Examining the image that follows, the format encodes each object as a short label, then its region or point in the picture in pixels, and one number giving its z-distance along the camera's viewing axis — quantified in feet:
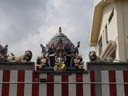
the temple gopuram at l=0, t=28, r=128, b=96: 54.80
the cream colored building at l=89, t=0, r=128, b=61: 76.37
